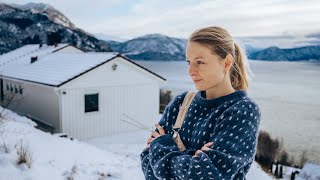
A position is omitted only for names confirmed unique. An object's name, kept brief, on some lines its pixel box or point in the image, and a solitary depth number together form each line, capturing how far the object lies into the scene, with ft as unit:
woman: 4.84
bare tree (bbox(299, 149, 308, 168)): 98.91
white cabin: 43.50
